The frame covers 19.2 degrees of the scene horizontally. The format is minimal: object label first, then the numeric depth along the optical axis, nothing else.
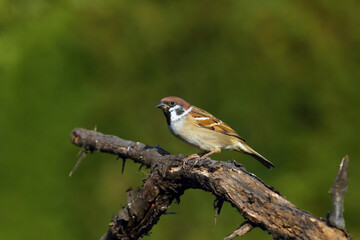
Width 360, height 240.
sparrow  7.78
